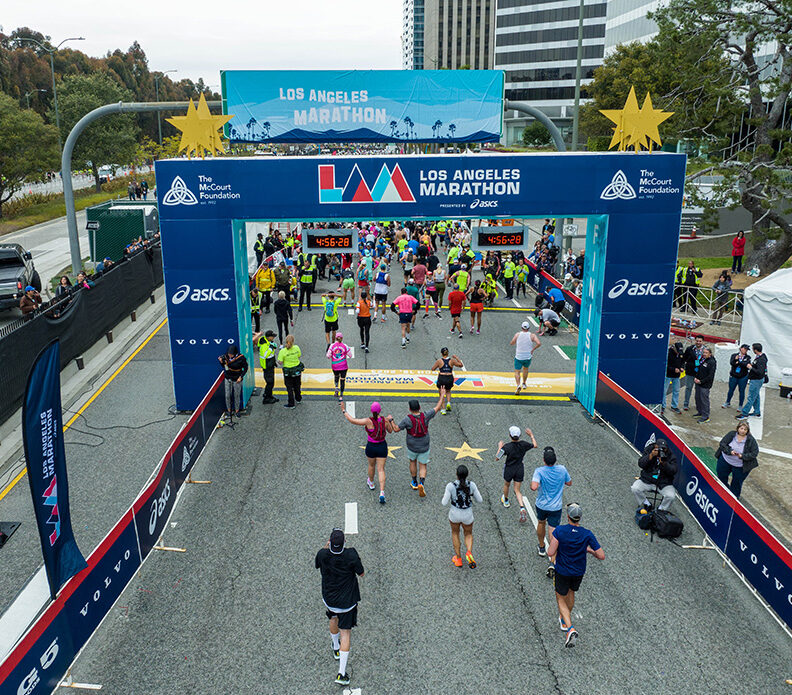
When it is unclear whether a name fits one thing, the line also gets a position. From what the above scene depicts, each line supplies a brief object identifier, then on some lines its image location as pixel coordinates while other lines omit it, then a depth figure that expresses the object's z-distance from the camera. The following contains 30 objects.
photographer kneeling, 10.02
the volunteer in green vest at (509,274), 25.20
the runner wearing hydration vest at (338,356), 14.63
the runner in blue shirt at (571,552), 7.69
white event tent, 17.03
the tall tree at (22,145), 42.03
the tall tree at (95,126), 54.51
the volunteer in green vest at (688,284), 23.80
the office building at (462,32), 170.62
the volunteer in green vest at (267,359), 14.58
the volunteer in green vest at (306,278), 22.77
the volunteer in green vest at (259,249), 27.86
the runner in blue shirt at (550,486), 9.24
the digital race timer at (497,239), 15.63
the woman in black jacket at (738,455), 10.59
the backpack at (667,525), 9.85
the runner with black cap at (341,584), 7.11
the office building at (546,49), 99.25
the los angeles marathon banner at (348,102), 17.58
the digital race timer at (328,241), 15.58
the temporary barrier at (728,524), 8.01
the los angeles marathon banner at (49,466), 6.76
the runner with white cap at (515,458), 10.19
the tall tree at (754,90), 26.20
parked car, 21.72
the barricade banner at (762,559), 7.88
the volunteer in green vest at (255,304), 19.27
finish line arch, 13.68
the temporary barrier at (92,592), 6.23
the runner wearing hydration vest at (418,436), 10.68
